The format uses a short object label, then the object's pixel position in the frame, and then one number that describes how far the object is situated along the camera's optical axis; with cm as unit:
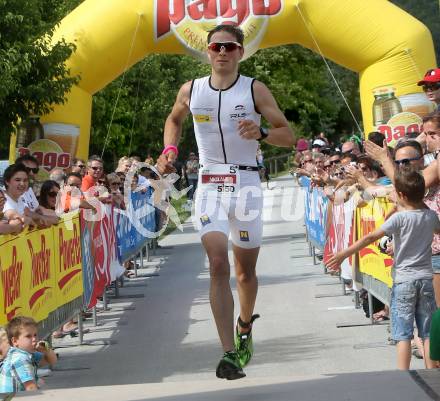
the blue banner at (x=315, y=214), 1732
